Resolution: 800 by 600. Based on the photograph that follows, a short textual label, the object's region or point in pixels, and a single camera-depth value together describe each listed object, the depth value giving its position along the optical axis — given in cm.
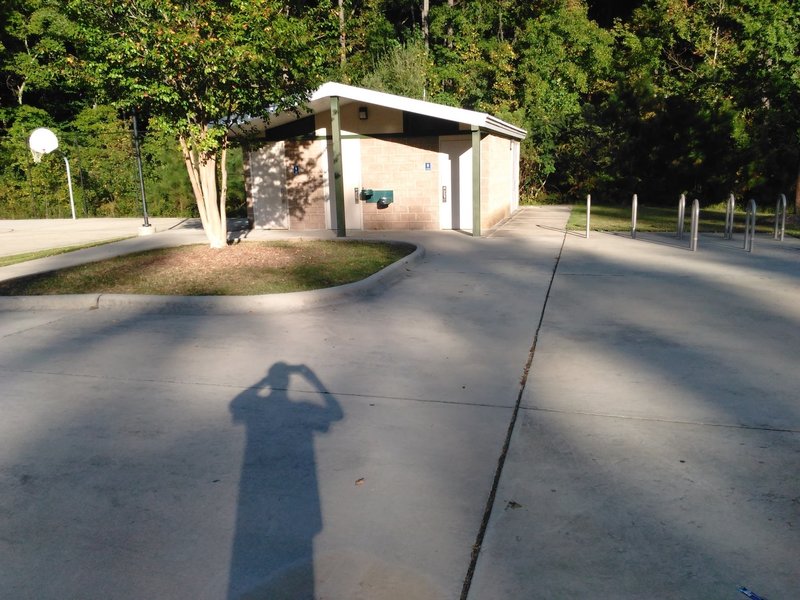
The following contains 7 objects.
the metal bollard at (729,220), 1348
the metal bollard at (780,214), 1371
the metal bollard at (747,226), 1257
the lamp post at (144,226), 1734
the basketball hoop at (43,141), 2491
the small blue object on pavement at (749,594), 284
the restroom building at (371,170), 1688
